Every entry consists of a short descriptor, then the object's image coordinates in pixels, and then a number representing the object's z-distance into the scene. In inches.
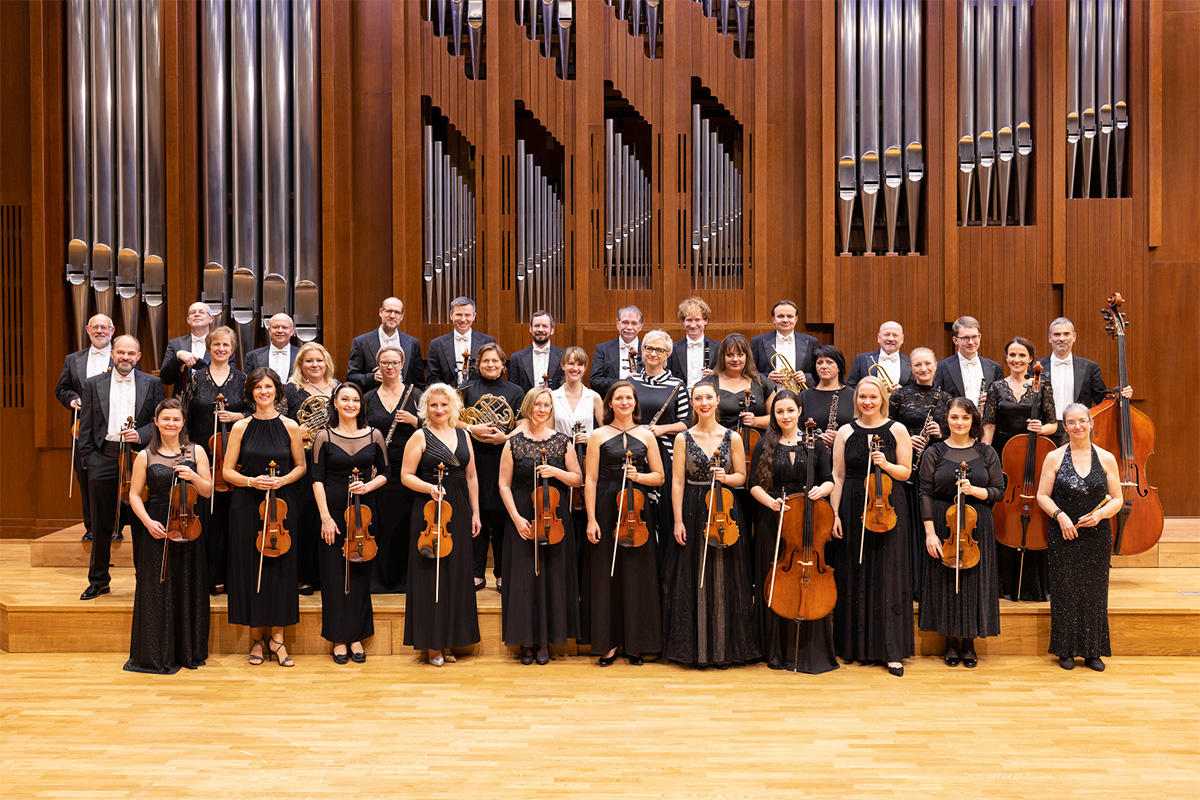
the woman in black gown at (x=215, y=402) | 168.1
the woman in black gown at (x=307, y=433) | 167.8
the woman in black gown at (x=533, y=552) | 156.5
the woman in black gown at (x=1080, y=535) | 153.2
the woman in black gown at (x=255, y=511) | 156.0
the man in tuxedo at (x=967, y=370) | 179.5
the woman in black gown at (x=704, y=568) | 152.1
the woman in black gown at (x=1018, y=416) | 167.0
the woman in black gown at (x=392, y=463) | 168.6
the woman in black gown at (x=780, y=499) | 150.6
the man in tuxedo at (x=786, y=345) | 187.3
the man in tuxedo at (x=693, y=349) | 181.0
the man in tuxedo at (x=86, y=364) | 187.2
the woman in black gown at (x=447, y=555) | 155.6
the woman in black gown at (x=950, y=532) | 153.3
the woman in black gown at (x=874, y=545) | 151.9
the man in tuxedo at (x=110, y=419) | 174.9
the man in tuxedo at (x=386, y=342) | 189.6
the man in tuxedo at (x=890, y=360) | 181.3
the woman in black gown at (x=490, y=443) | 169.0
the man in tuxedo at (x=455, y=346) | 187.5
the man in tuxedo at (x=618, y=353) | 185.5
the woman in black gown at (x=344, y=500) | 156.8
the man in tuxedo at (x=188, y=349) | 180.2
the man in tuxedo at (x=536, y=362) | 188.9
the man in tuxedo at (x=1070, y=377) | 177.3
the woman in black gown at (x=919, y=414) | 163.9
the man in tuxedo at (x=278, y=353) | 183.8
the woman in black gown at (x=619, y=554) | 154.4
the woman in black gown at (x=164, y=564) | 151.2
